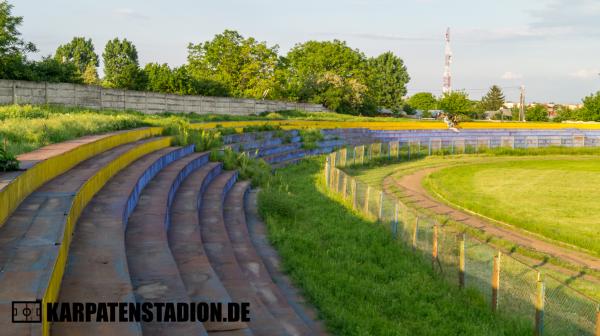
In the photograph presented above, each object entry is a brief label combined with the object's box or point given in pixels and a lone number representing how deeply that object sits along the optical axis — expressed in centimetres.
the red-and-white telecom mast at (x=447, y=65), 17962
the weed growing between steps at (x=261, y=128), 3484
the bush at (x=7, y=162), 930
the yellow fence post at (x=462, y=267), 1106
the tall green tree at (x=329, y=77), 8888
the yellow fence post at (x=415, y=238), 1393
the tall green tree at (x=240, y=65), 7962
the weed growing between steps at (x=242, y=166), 2316
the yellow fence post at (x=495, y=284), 1000
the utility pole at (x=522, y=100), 11875
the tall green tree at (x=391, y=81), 13575
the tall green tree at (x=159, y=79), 6044
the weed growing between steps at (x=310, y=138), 3962
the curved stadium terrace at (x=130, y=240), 591
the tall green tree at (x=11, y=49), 3222
